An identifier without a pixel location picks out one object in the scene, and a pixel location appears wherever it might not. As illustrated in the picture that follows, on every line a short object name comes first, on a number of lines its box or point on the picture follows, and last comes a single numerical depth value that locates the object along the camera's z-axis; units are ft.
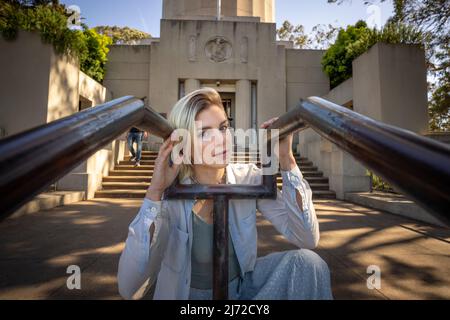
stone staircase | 22.85
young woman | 3.72
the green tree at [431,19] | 27.86
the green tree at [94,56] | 38.19
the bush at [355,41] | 29.73
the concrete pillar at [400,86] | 28.17
